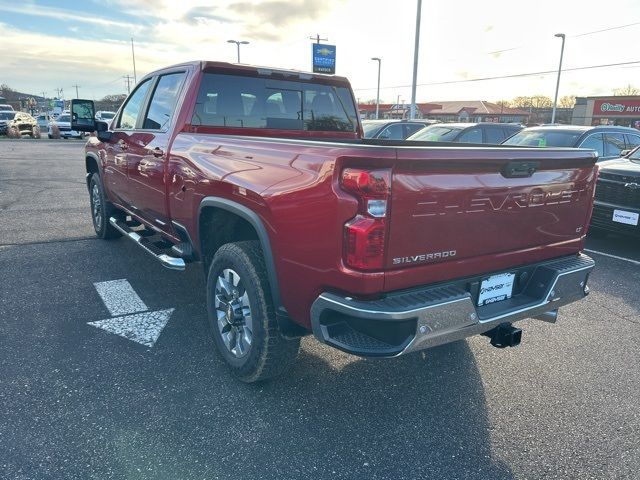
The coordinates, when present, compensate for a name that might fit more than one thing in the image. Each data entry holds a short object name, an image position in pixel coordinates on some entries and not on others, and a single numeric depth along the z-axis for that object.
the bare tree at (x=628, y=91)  74.78
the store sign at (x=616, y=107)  47.16
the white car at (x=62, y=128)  30.18
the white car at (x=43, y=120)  47.65
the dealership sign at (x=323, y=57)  41.75
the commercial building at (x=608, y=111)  47.44
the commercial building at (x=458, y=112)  65.44
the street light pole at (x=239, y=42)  46.06
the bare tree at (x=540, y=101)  88.38
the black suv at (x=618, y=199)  6.01
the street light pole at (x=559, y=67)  37.13
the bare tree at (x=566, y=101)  86.85
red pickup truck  2.22
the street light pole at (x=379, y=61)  46.00
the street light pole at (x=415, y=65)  21.12
